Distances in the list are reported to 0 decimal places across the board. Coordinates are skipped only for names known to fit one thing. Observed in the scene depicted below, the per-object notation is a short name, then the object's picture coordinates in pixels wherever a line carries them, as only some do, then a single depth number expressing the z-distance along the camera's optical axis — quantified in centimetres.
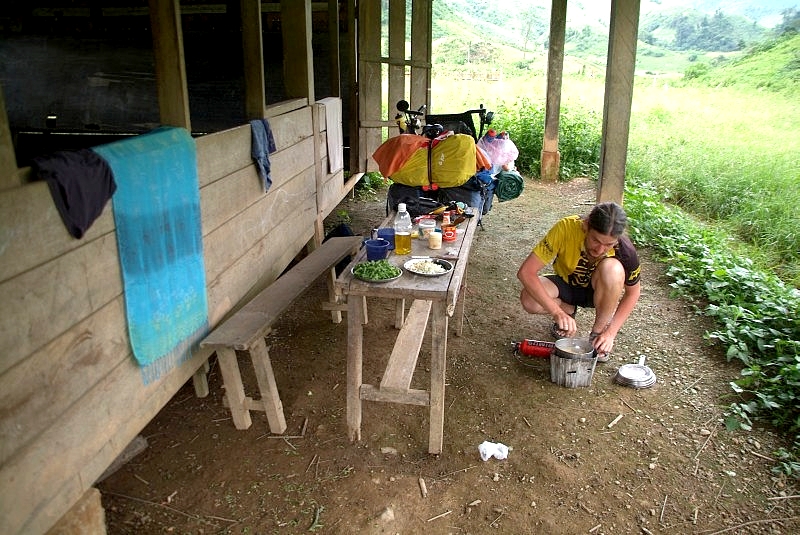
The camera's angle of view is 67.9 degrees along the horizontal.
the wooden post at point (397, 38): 748
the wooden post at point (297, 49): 486
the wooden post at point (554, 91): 902
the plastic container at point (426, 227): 384
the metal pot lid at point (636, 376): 387
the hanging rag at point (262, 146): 394
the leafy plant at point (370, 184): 882
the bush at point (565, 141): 998
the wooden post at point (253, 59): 391
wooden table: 301
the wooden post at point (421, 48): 789
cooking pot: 375
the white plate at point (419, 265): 321
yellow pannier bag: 516
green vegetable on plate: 307
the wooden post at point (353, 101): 707
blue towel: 247
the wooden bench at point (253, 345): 312
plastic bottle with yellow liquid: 351
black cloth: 204
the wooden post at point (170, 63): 292
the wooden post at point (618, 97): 583
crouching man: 372
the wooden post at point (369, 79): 693
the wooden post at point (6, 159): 184
